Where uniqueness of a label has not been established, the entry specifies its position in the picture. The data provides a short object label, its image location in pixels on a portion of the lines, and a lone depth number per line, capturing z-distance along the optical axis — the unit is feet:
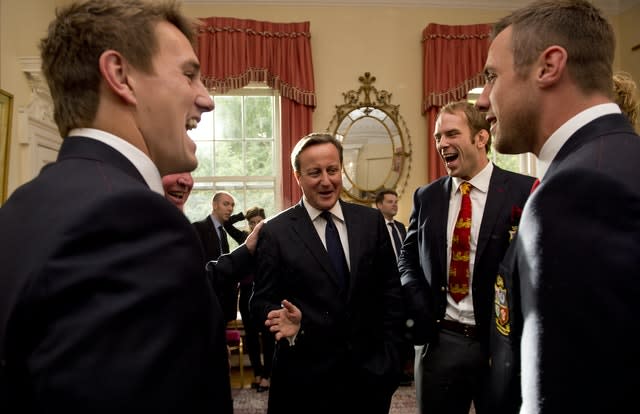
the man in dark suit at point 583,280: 2.50
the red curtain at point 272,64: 17.71
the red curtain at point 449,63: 18.35
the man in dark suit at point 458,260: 6.44
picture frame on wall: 10.84
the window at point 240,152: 18.81
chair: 14.31
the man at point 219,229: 12.55
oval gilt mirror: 18.43
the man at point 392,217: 15.66
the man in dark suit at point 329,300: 6.12
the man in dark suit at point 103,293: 2.16
